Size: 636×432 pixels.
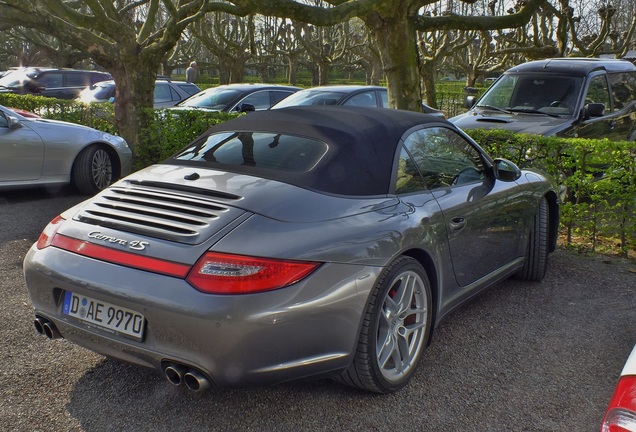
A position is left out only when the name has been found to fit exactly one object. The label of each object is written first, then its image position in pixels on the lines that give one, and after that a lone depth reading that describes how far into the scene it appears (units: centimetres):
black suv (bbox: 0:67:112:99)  1953
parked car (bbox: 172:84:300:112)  1281
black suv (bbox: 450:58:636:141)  876
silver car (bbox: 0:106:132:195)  827
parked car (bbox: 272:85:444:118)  1123
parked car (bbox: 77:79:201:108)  1575
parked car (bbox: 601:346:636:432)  210
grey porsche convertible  301
